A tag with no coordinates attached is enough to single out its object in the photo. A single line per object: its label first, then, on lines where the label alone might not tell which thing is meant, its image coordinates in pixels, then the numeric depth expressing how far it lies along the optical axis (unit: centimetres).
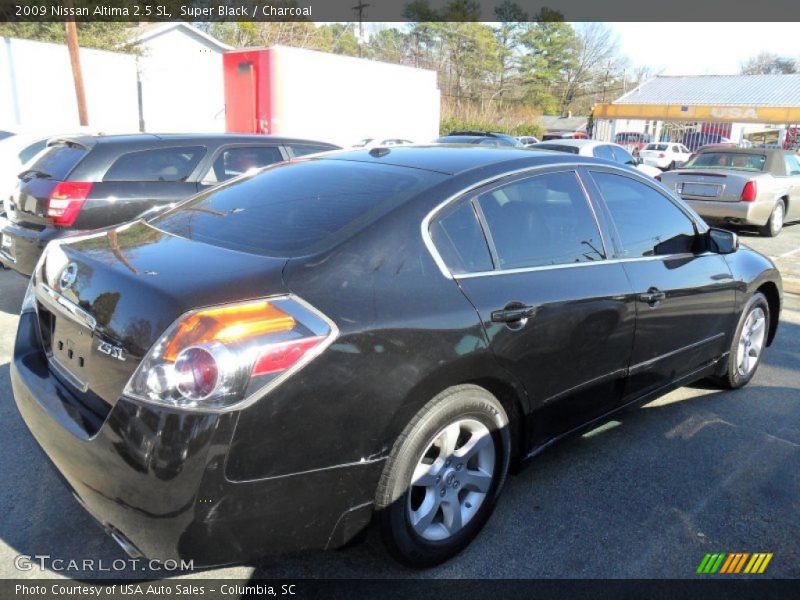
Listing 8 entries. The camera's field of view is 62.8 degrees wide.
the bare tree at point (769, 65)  7525
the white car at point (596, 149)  1365
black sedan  204
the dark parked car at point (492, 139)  1867
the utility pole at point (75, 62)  2098
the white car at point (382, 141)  1607
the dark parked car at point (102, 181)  561
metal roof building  3884
